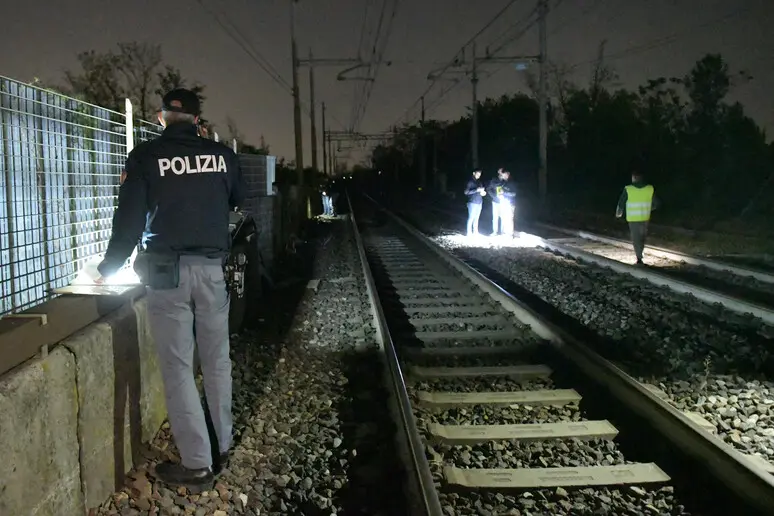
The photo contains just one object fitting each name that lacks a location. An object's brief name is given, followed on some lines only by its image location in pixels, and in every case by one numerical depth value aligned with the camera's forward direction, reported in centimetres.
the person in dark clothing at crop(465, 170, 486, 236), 1822
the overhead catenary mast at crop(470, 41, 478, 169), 4125
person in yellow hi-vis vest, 1322
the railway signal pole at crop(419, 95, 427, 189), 7261
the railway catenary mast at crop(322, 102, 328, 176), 6928
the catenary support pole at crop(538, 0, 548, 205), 2902
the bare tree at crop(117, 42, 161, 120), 3839
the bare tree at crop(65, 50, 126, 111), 3675
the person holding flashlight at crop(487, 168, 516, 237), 1853
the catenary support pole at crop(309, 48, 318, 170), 4589
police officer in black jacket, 385
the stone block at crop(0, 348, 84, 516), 302
